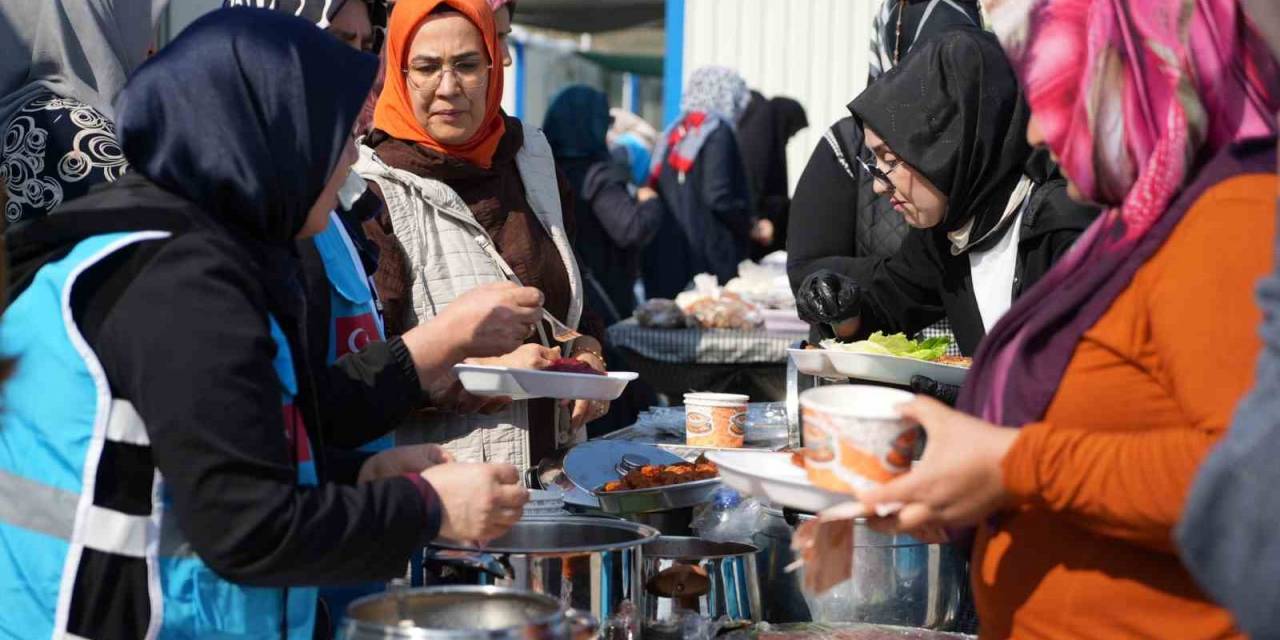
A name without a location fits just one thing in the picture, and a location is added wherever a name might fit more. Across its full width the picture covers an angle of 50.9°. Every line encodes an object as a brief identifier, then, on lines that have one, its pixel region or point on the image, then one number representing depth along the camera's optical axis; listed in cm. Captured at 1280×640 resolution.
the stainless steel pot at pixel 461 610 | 151
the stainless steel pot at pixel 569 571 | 171
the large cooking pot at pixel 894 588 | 219
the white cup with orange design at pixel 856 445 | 140
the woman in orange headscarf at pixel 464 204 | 280
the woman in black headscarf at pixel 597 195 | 618
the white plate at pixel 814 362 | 269
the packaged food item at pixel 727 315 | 493
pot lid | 243
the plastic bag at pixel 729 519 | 237
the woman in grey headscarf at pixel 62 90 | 266
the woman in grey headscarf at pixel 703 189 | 702
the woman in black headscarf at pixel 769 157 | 728
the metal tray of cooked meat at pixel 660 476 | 231
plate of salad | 257
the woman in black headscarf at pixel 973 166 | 262
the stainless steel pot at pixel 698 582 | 199
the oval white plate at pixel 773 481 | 147
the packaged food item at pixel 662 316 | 495
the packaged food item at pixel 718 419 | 295
